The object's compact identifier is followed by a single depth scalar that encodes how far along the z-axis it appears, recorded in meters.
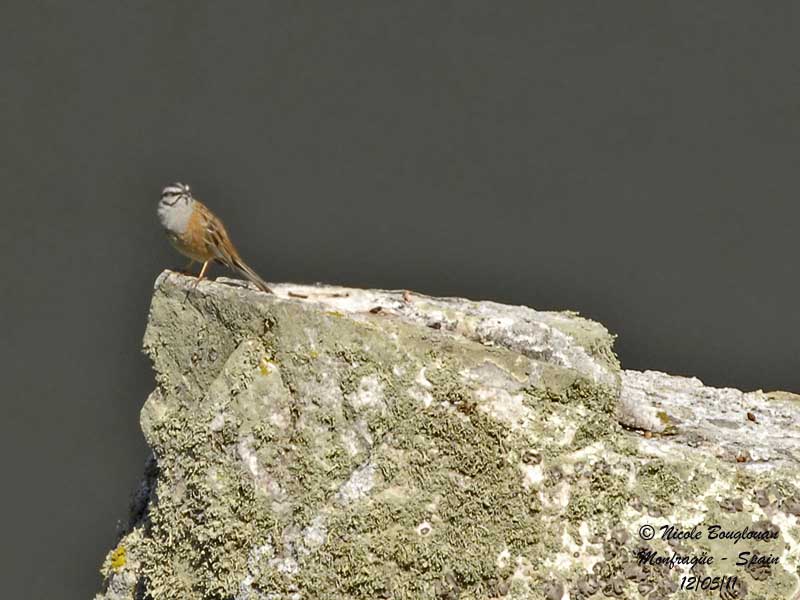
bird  11.91
